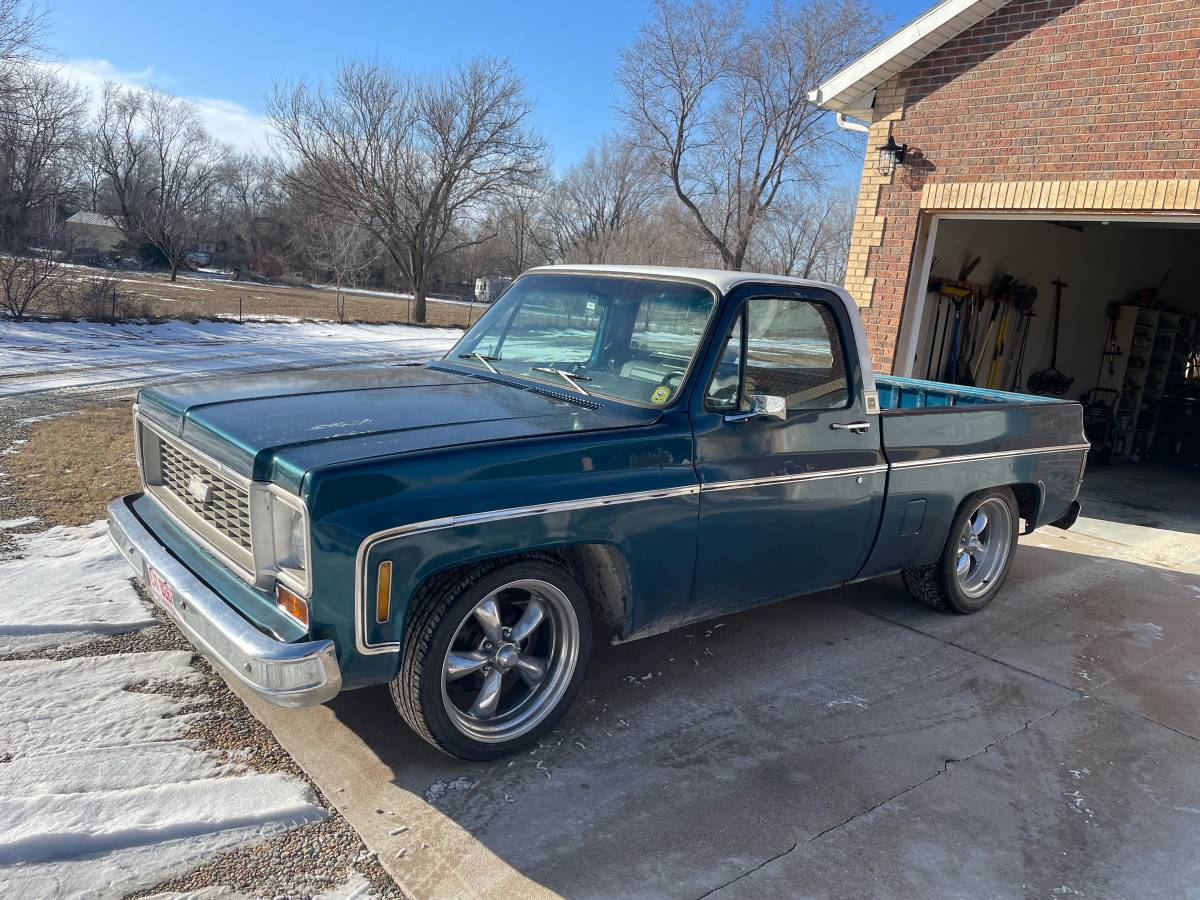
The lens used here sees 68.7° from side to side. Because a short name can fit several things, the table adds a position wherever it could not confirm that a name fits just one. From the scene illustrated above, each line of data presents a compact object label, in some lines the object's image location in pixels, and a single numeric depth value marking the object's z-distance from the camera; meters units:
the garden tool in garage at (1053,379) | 11.66
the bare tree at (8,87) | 18.56
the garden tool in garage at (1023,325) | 10.96
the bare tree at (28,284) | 16.62
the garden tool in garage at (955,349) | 9.86
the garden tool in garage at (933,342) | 9.60
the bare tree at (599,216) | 45.12
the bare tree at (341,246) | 32.91
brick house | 7.26
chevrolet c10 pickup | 2.86
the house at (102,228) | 69.00
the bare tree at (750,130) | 31.83
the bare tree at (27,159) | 19.78
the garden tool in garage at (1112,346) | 12.77
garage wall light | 8.79
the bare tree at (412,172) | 30.34
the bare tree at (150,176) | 67.62
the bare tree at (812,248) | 39.34
